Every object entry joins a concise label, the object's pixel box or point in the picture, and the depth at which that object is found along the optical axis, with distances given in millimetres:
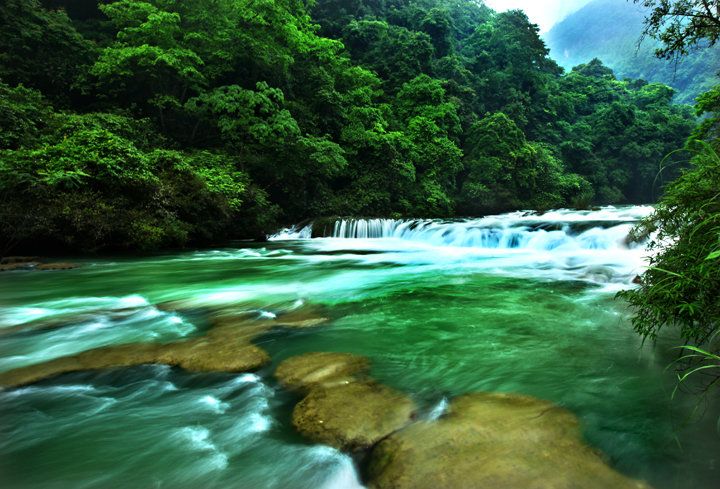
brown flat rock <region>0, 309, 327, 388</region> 3254
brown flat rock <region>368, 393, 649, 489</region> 1834
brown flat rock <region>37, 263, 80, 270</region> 8094
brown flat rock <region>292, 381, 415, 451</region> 2225
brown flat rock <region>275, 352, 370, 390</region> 2967
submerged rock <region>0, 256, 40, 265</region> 8334
